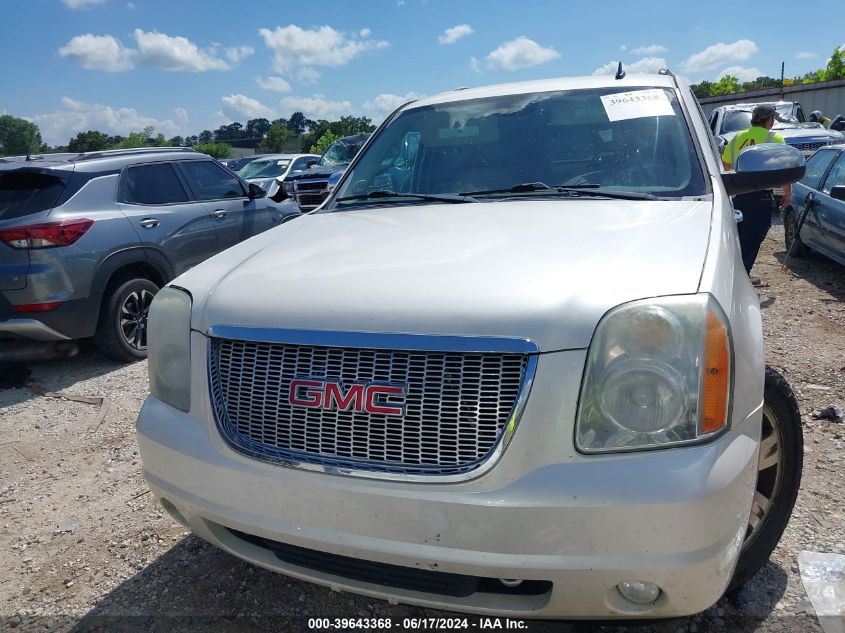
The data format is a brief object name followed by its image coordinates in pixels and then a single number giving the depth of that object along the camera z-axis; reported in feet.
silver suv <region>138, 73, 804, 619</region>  5.47
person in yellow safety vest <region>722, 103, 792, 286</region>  20.08
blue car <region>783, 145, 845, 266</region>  22.97
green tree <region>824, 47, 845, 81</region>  148.36
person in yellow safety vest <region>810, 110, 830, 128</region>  49.45
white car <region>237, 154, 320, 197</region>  56.93
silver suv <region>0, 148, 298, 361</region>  16.46
